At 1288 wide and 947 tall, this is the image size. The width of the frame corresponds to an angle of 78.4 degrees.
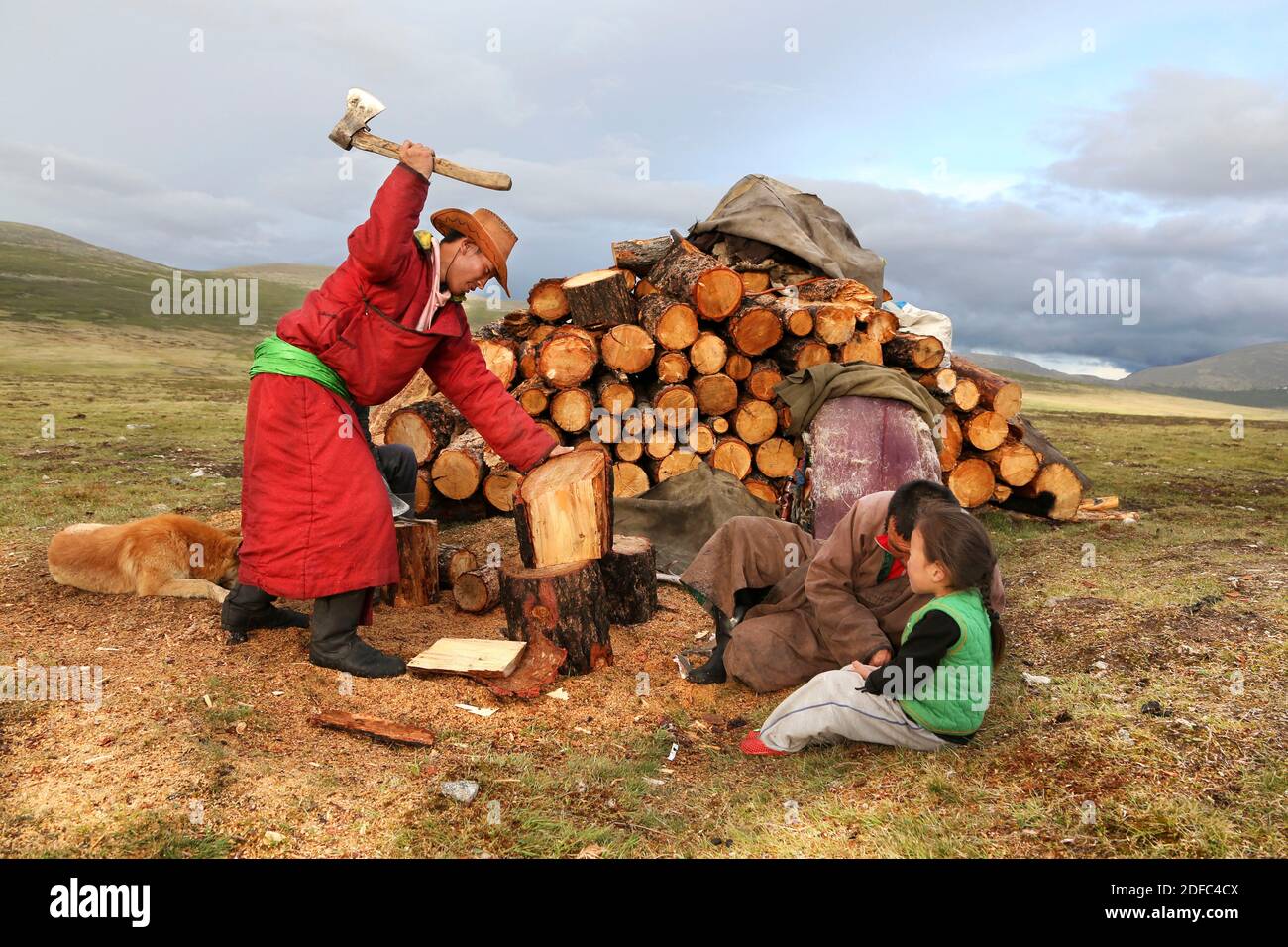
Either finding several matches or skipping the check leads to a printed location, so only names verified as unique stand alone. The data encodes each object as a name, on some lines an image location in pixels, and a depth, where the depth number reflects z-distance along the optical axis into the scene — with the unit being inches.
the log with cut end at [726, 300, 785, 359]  270.8
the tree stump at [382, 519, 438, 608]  196.2
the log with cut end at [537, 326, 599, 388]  272.5
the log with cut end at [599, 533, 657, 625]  187.8
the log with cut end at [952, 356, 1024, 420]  292.7
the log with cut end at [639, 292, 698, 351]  269.0
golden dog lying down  179.0
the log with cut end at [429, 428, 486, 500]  271.0
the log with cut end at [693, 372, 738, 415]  274.7
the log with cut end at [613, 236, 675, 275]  305.0
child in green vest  111.8
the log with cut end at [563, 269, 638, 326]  280.1
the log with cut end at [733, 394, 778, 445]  277.0
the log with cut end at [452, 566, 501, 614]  195.0
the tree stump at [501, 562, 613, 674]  155.9
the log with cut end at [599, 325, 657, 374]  272.2
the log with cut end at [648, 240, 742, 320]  269.3
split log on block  165.2
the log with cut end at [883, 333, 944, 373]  282.0
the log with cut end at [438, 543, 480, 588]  207.6
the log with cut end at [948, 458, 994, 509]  296.4
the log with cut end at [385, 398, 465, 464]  278.7
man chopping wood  141.9
